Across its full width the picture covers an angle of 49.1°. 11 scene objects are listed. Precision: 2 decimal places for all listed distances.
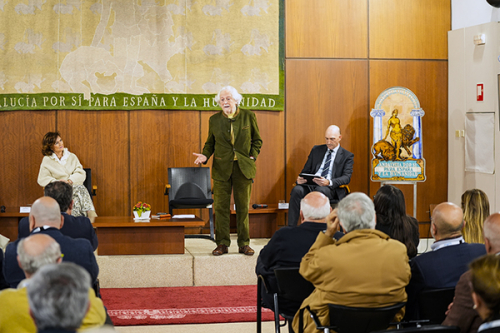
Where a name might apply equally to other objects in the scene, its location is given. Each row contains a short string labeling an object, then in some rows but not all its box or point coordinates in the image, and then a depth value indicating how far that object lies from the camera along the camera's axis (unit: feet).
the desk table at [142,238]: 17.65
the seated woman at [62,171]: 20.30
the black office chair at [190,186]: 20.93
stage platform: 17.19
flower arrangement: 18.54
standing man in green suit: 17.62
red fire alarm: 21.93
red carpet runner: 14.03
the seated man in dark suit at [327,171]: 19.95
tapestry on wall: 21.90
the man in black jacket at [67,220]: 11.27
